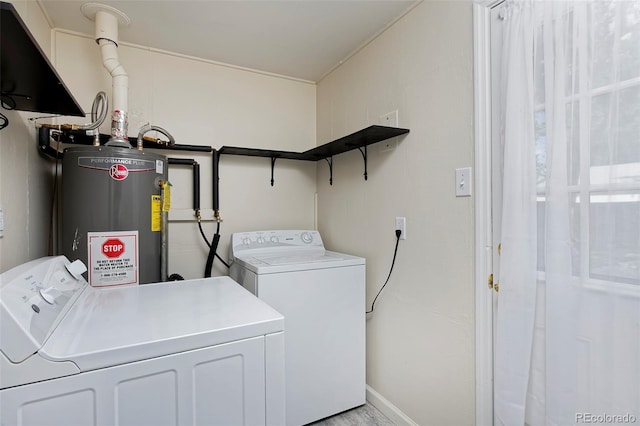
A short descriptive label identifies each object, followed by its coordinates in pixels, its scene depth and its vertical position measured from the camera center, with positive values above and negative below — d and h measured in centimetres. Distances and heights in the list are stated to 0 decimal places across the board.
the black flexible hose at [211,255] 219 -30
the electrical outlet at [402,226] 176 -8
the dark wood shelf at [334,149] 173 +44
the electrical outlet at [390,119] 183 +56
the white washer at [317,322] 171 -65
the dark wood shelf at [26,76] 82 +47
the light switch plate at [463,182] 140 +13
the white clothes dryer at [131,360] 73 -39
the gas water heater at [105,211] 151 +1
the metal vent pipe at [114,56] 170 +88
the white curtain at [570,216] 92 -2
